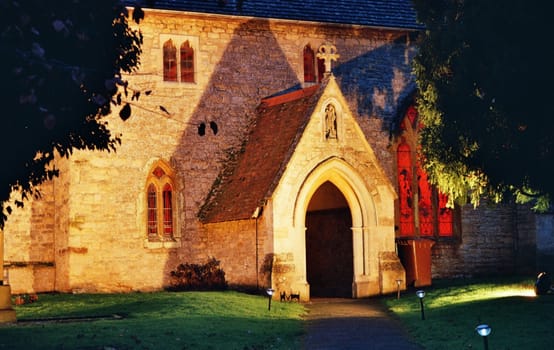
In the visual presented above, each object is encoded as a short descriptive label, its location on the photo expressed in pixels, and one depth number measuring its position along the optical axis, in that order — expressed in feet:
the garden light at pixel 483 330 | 50.21
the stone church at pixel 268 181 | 96.17
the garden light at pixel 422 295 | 74.46
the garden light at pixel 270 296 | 78.64
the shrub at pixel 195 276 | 101.44
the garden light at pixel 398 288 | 91.70
